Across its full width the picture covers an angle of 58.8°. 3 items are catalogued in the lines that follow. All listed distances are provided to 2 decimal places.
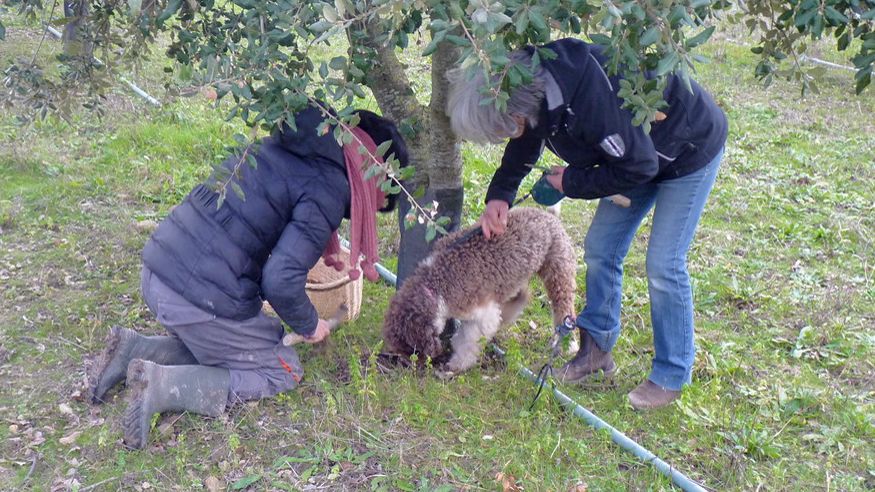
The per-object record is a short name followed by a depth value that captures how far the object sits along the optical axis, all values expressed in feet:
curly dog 13.79
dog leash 14.58
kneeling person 11.50
